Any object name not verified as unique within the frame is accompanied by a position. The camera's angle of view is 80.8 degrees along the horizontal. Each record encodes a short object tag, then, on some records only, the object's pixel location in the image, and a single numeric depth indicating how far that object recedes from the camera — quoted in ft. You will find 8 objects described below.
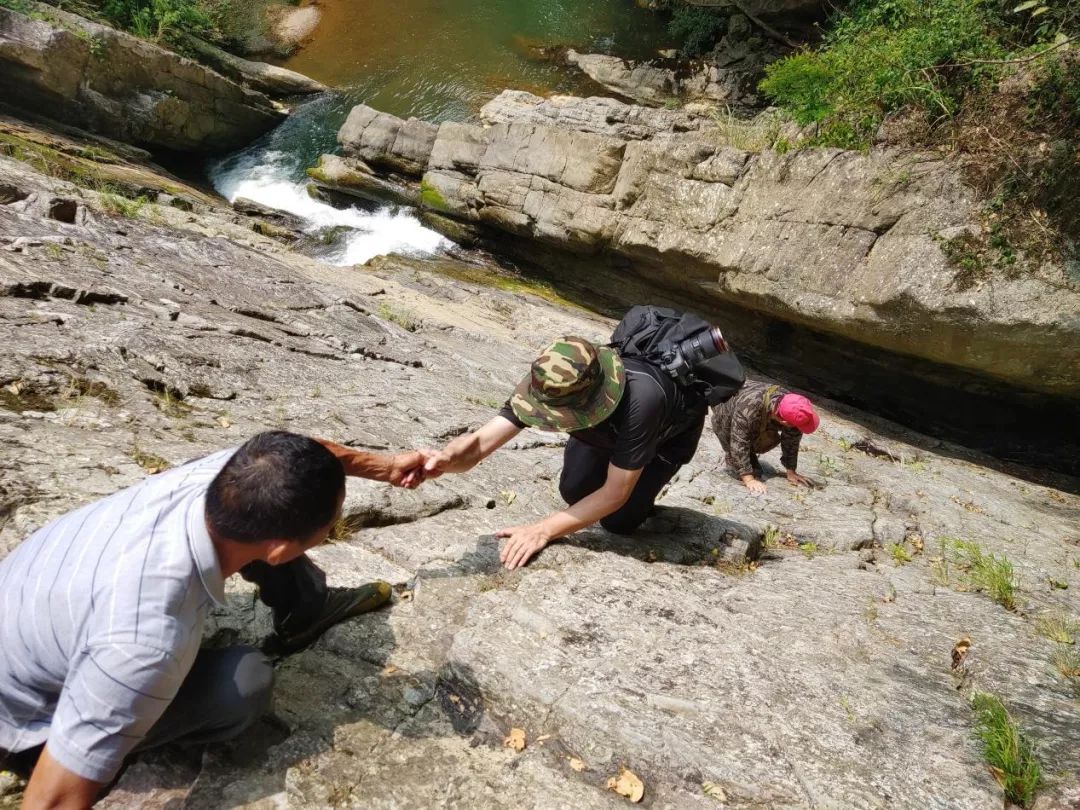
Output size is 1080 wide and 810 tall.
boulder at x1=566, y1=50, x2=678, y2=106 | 63.77
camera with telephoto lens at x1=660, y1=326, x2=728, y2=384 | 12.46
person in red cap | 19.94
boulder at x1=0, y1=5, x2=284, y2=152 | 42.98
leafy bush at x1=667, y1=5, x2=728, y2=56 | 66.03
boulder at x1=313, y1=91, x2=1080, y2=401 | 25.62
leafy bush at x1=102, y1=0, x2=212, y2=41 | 52.44
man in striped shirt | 6.16
